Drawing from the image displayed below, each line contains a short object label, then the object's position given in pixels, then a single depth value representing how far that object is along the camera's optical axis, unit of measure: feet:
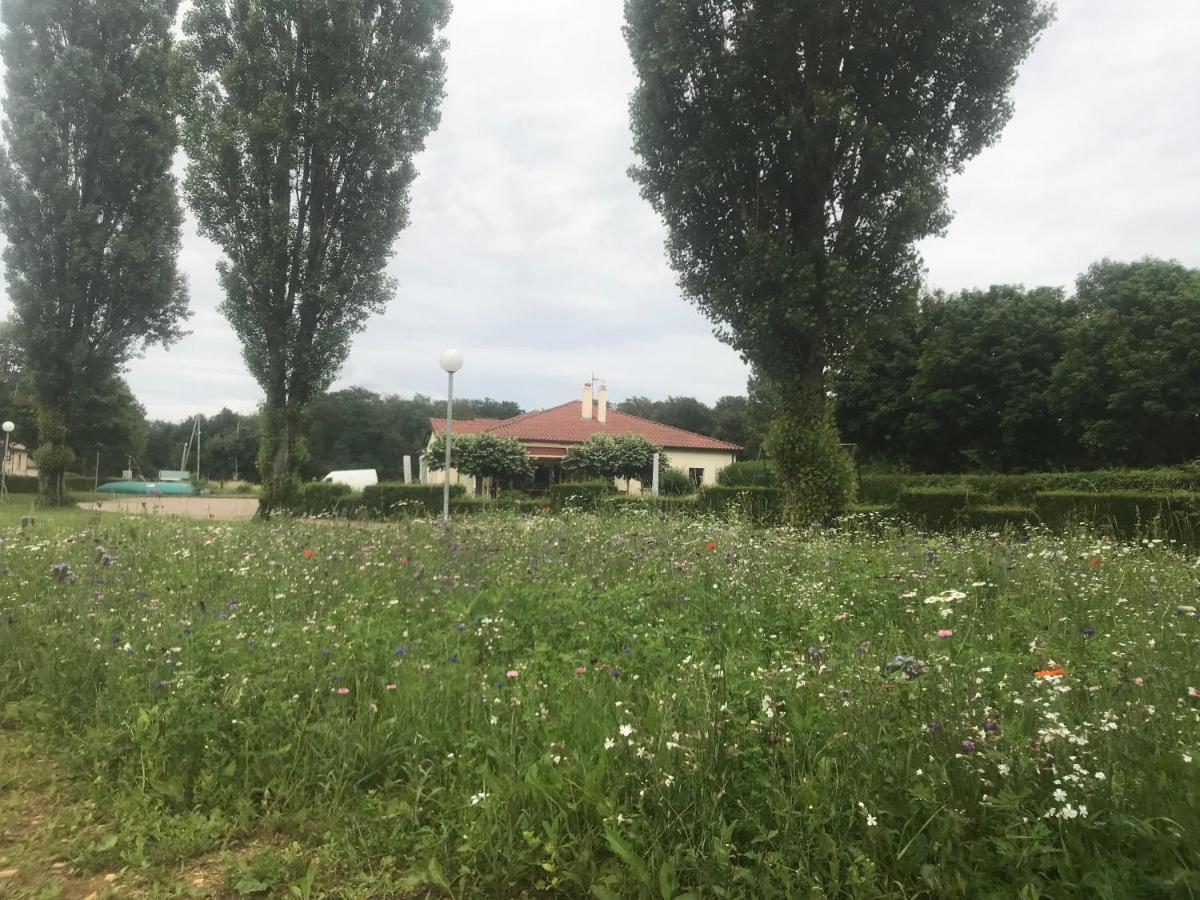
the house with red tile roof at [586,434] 117.80
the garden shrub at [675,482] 89.13
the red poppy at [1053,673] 7.74
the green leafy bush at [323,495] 68.03
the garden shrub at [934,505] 36.96
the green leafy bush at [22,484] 109.40
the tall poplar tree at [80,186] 64.08
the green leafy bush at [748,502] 35.78
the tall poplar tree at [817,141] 38.01
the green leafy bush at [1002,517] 32.04
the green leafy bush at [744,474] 88.33
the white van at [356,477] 136.36
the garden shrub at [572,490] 56.11
